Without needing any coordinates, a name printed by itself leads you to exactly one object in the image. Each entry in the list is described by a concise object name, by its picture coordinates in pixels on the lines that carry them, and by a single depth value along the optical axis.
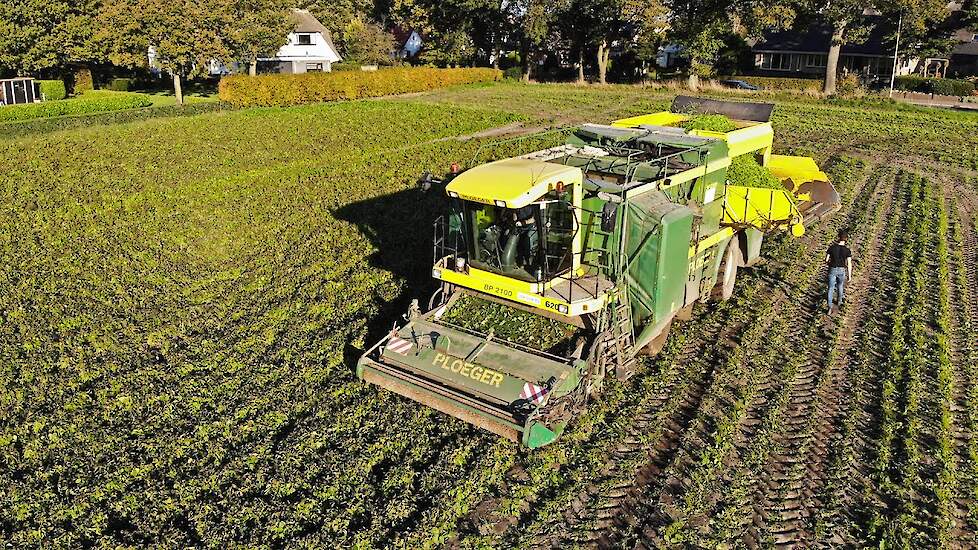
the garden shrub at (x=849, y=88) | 47.16
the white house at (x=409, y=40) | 89.48
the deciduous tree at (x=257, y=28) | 46.53
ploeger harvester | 9.33
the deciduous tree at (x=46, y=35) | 41.00
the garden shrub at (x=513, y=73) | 67.75
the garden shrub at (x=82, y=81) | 49.44
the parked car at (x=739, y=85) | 53.59
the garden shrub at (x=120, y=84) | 54.97
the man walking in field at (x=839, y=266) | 13.40
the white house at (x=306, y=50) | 65.25
